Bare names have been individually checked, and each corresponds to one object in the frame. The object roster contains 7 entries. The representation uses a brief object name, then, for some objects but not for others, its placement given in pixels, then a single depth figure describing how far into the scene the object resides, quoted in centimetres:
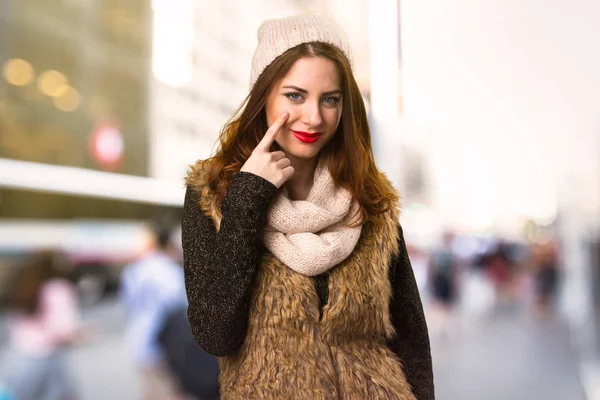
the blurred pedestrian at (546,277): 774
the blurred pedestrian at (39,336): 317
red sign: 608
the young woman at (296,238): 94
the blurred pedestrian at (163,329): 266
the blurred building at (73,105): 513
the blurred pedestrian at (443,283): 724
